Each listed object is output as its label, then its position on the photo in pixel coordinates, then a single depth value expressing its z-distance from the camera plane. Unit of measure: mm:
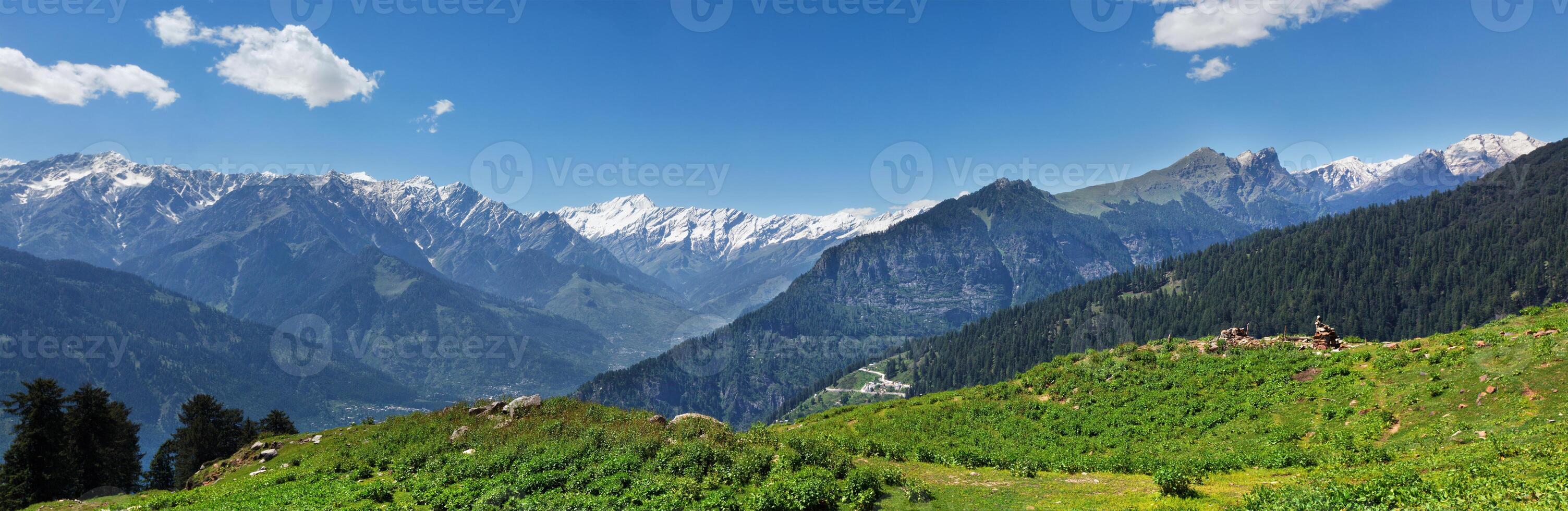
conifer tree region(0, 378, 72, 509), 49469
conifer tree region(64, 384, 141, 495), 55812
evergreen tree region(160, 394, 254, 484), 74875
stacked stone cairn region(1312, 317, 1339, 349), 45188
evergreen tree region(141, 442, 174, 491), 74812
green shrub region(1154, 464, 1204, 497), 22531
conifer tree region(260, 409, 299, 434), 79562
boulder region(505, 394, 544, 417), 43062
